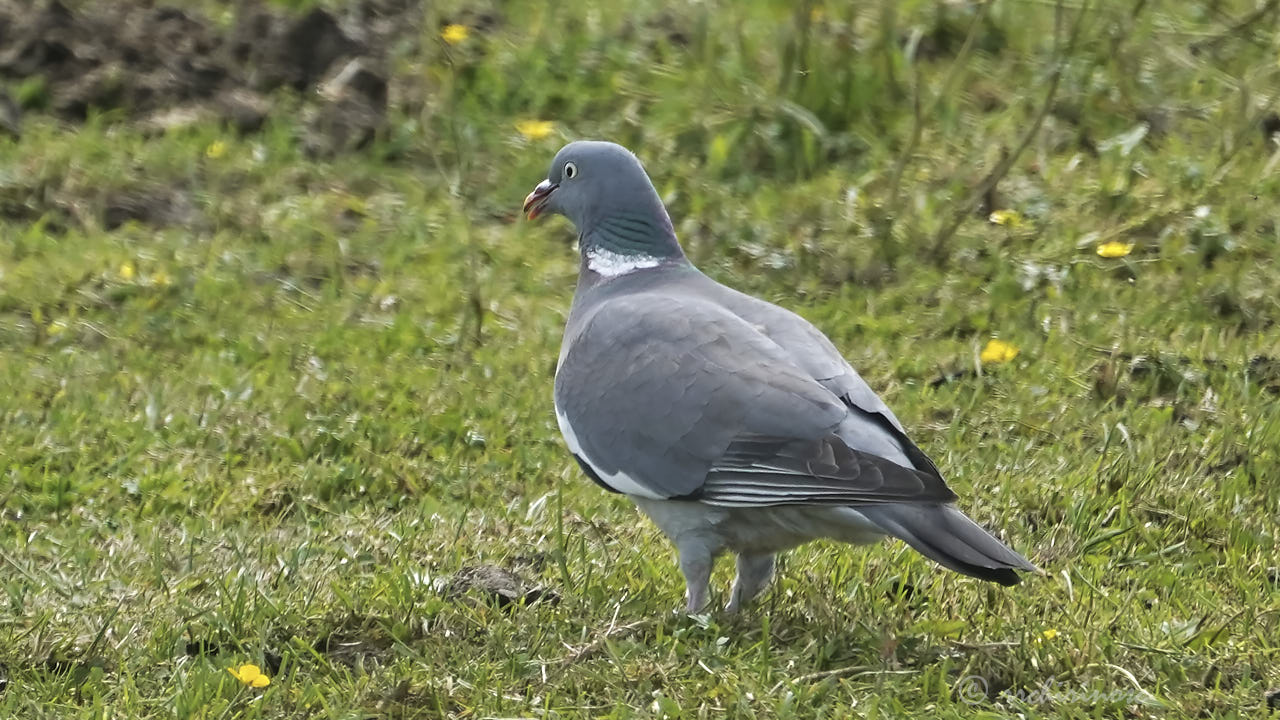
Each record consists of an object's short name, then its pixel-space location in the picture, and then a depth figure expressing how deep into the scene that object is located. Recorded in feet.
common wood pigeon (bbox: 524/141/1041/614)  23.56
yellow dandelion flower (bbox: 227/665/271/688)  23.40
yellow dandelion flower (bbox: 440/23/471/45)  50.49
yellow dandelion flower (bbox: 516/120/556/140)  48.47
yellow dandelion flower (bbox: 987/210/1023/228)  42.22
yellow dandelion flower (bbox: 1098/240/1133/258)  40.57
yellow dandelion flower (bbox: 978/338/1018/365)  36.88
